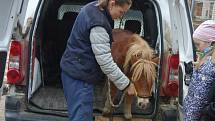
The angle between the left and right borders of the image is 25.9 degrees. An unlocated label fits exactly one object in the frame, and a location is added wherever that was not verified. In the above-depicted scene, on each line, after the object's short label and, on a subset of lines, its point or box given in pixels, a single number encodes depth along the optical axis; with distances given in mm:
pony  4086
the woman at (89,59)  3699
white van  4426
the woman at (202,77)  3199
